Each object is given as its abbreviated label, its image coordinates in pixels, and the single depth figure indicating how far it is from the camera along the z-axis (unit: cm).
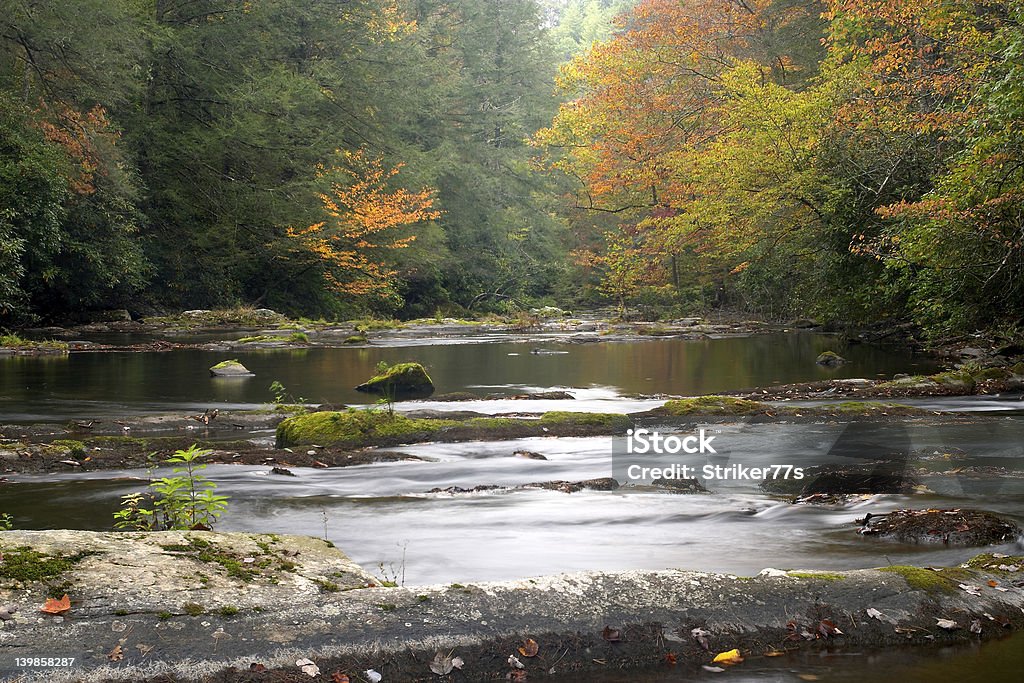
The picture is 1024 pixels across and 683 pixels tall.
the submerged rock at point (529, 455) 1013
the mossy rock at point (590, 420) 1196
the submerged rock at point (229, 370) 1906
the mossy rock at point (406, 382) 1638
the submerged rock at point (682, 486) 869
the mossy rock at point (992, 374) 1535
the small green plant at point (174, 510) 607
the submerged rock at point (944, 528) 648
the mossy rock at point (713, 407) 1250
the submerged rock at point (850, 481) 840
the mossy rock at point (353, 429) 1068
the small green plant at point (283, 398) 1442
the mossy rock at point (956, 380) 1483
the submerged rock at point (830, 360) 2156
